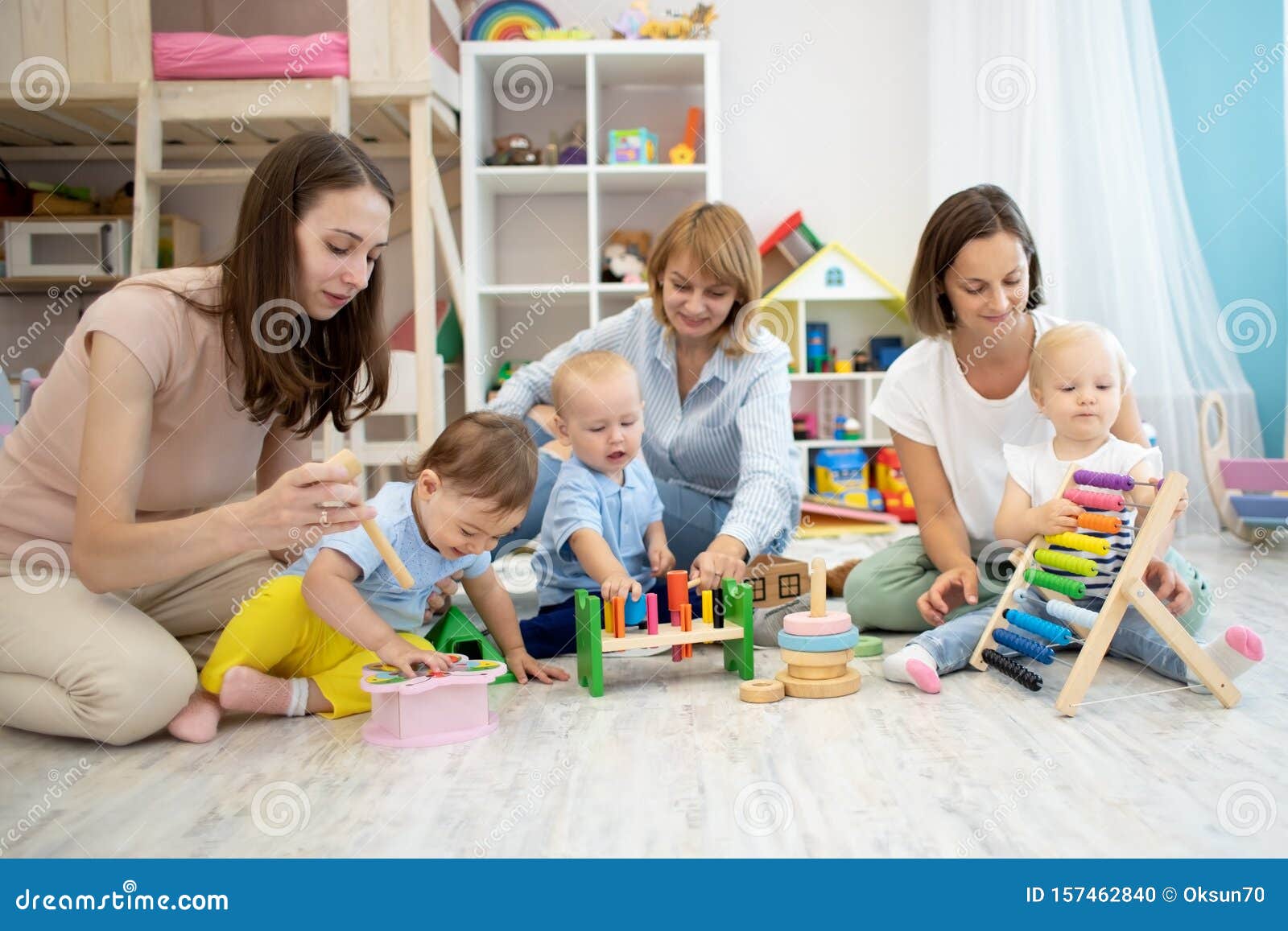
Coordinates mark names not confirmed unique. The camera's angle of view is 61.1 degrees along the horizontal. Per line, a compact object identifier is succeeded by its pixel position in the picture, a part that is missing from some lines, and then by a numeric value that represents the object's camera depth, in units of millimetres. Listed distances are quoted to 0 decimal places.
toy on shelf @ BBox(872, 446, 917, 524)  3463
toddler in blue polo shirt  1647
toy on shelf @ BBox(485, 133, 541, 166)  3395
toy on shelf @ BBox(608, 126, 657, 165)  3422
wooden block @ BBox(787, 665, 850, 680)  1453
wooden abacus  1338
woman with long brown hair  1159
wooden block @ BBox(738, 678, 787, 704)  1426
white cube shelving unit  3340
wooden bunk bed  2695
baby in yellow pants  1340
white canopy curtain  2631
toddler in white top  1480
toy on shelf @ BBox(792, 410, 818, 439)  3602
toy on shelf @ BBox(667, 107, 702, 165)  3465
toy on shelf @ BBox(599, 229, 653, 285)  3471
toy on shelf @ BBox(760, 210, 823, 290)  3613
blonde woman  1728
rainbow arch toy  3377
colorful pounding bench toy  1461
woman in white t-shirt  1687
